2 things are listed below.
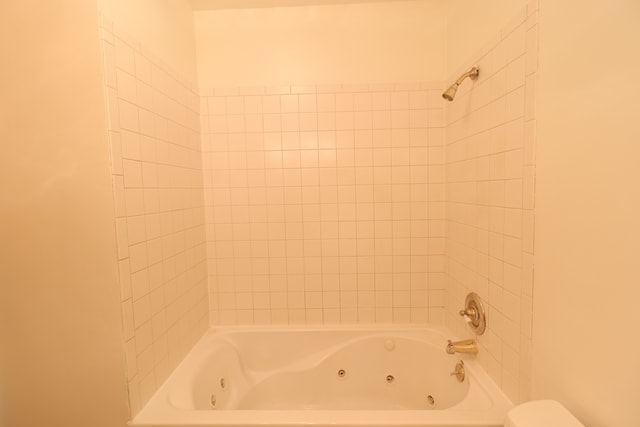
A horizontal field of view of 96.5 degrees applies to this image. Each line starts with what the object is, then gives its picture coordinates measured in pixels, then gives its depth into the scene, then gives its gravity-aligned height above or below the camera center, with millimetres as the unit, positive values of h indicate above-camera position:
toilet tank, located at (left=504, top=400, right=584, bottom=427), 718 -591
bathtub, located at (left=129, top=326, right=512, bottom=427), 1499 -1043
